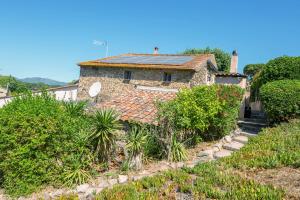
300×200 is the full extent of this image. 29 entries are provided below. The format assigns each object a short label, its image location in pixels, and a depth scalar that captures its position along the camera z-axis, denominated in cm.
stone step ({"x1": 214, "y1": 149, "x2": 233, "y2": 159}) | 988
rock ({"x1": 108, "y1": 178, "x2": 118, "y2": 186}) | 831
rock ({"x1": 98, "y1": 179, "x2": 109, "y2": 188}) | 820
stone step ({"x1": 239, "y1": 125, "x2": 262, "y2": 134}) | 1434
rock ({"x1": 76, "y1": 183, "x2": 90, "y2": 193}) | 807
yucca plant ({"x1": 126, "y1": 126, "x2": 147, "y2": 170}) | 924
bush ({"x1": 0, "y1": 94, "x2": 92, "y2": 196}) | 804
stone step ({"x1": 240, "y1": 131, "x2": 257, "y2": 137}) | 1309
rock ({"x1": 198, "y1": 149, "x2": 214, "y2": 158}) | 1002
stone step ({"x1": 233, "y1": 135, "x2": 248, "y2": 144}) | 1185
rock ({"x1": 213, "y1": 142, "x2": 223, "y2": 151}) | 1107
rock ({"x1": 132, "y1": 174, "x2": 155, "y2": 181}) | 825
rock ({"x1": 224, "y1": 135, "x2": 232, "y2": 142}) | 1200
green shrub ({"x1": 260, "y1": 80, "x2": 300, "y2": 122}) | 1259
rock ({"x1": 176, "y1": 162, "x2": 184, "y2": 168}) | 907
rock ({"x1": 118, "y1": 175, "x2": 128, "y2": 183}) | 844
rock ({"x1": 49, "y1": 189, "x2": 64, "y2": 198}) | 795
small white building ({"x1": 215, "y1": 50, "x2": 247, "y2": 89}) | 2023
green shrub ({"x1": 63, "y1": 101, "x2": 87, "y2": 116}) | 1105
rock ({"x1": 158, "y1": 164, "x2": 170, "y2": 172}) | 885
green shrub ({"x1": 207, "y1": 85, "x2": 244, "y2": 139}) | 1216
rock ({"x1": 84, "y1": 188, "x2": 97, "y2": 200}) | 751
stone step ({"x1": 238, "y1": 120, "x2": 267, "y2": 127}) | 1559
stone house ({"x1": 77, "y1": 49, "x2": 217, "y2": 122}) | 2059
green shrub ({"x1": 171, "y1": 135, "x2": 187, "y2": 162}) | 982
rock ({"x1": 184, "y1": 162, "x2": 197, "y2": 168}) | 891
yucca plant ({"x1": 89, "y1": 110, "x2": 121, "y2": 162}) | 907
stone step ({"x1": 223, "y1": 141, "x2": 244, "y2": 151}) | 1085
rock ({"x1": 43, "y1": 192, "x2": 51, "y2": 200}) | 792
